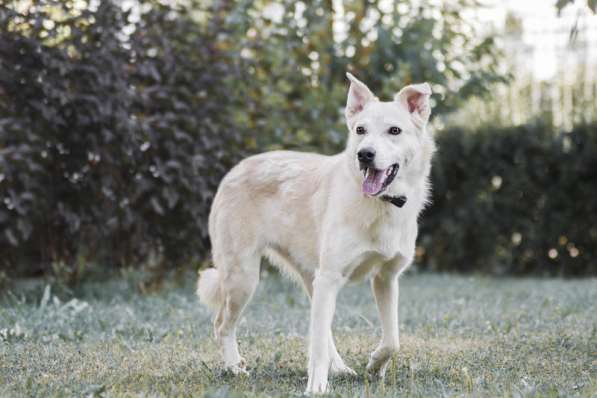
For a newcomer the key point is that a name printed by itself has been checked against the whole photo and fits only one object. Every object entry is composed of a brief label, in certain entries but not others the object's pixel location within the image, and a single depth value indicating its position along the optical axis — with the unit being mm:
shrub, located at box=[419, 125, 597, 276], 9859
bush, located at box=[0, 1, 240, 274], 6547
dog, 3881
